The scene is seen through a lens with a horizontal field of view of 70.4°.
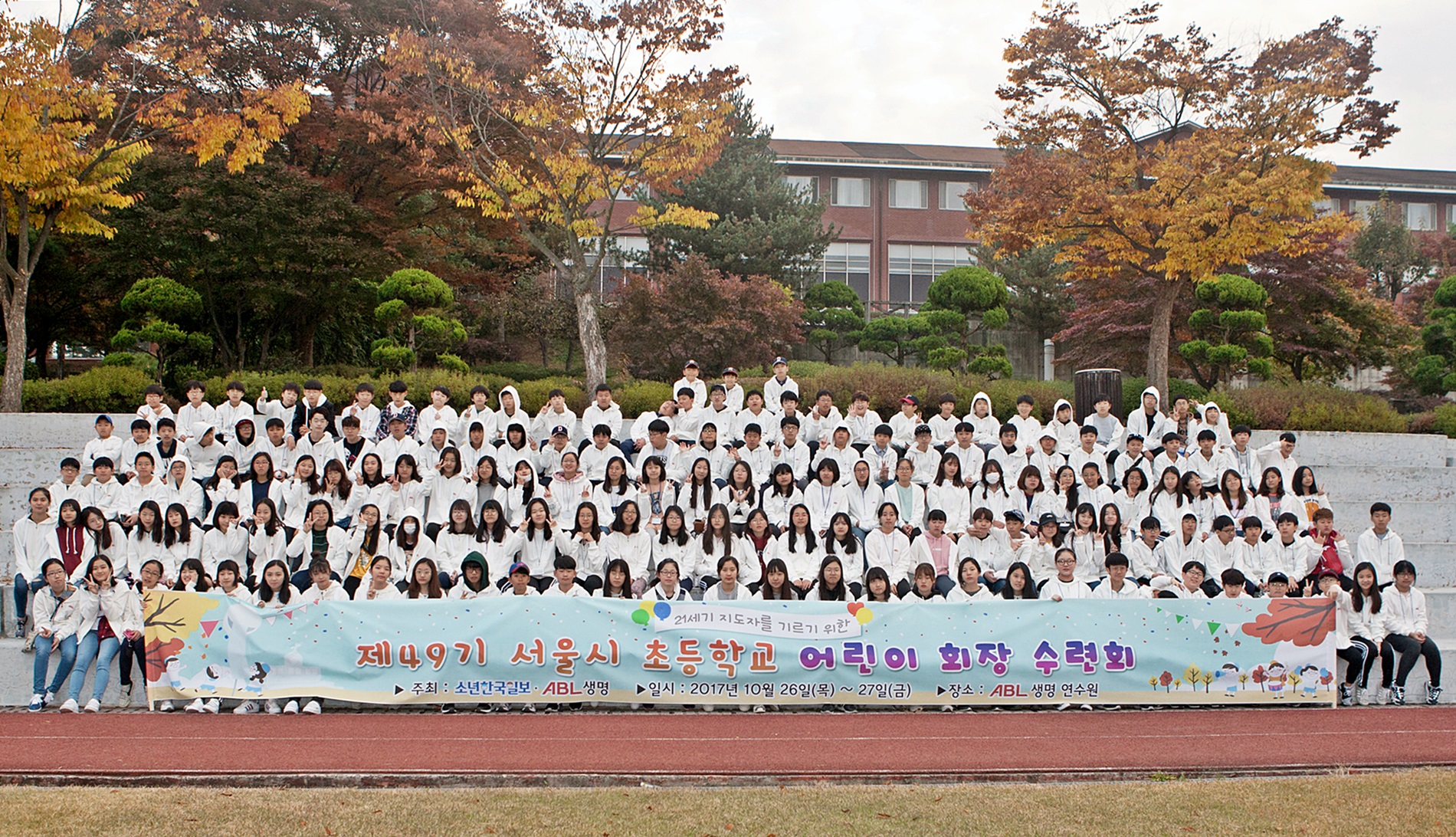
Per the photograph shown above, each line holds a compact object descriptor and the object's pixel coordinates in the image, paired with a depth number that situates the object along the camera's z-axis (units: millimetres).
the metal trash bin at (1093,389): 15281
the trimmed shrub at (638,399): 16469
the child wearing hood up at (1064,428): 12609
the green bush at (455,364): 18078
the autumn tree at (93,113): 13672
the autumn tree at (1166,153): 16203
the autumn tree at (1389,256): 32156
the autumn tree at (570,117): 16109
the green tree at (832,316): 26719
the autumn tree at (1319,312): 22438
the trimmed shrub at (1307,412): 16250
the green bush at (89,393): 14883
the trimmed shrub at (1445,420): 17141
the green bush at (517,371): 24516
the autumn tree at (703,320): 21469
